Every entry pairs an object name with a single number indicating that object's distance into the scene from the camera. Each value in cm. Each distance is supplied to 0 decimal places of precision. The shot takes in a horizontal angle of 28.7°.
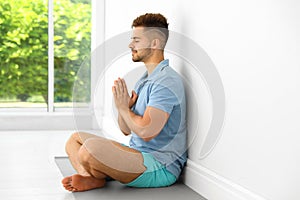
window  542
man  282
